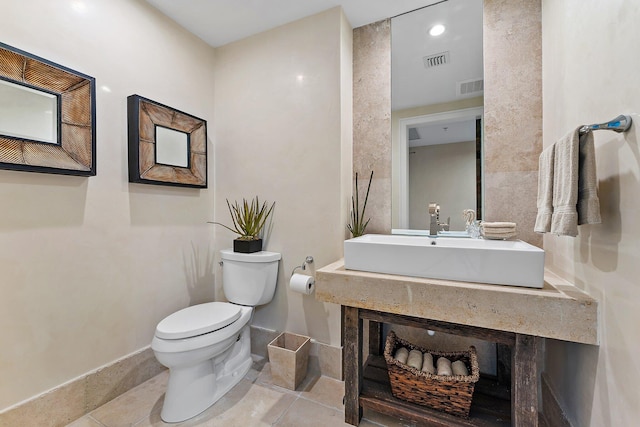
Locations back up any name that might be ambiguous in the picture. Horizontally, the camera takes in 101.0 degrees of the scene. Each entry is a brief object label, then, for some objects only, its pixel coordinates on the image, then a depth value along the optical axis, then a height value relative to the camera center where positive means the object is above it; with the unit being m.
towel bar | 0.73 +0.25
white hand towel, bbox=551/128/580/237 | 0.86 +0.08
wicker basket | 1.19 -0.83
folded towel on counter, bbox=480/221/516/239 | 1.36 -0.10
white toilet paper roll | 1.64 -0.45
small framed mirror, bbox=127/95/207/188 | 1.58 +0.46
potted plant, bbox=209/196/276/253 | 1.82 -0.07
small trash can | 1.60 -0.94
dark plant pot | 1.81 -0.23
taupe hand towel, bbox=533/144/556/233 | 1.00 +0.06
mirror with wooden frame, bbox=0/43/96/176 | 1.13 +0.46
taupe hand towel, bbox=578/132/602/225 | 0.83 +0.08
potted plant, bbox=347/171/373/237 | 1.77 -0.03
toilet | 1.33 -0.66
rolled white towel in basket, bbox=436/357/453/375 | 1.28 -0.78
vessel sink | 1.00 -0.21
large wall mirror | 1.59 +0.64
